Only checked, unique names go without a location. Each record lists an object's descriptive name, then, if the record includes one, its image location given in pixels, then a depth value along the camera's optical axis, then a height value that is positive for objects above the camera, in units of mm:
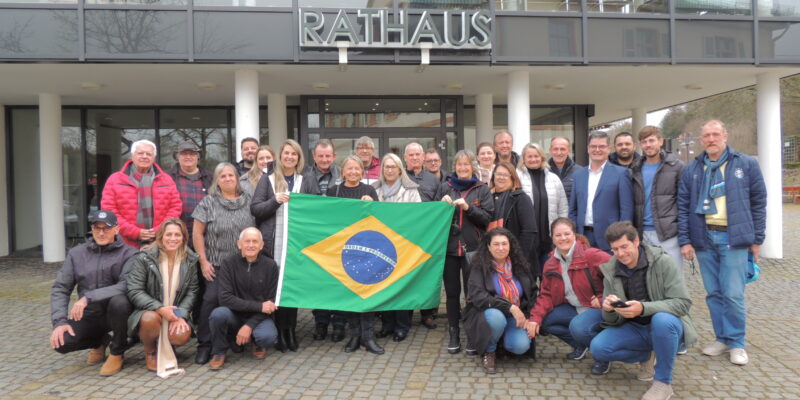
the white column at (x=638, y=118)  15680 +2189
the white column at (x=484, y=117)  12445 +1850
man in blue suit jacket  4723 -21
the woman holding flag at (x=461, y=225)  4785 -288
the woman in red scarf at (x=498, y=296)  4219 -855
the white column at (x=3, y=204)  11914 +7
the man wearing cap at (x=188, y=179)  5438 +223
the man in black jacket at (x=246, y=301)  4473 -887
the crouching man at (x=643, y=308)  3662 -836
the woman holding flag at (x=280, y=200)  4824 -14
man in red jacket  4996 +37
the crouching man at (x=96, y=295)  4266 -762
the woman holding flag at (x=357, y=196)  4883 +6
